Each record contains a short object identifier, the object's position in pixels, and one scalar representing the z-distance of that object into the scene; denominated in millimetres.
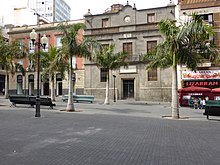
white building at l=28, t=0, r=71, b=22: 83983
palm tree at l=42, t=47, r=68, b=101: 19420
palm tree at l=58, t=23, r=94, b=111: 13322
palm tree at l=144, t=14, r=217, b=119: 10283
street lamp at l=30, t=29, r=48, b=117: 10311
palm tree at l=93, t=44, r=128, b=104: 20294
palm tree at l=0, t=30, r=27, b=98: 16170
